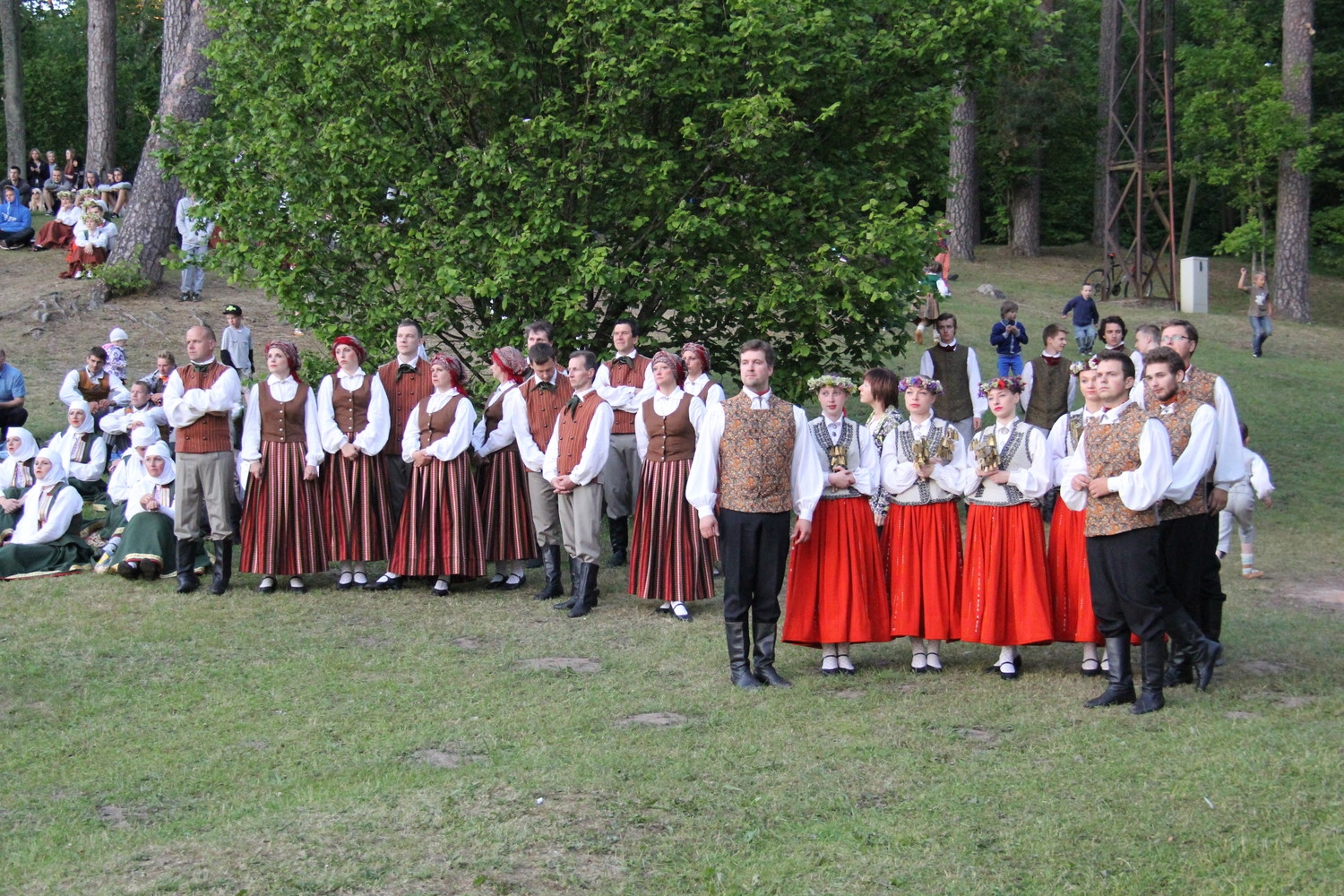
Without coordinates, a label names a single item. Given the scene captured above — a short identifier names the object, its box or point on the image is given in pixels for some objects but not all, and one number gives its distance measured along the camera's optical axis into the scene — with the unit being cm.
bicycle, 2647
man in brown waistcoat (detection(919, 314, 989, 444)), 1197
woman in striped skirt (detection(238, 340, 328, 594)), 877
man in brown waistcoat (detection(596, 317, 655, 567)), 961
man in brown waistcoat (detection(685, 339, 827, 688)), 652
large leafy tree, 1008
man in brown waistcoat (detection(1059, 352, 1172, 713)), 581
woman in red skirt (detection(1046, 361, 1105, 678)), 664
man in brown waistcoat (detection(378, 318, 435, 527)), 914
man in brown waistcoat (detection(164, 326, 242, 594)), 863
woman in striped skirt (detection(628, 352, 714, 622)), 836
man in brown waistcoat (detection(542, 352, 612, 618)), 840
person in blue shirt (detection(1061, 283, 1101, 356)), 1906
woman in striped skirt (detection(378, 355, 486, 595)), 888
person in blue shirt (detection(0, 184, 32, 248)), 2105
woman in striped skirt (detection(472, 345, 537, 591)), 918
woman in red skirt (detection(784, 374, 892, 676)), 673
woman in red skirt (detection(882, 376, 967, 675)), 677
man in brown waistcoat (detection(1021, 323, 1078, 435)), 1195
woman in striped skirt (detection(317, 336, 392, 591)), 891
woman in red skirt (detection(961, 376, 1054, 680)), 662
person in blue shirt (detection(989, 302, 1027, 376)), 1489
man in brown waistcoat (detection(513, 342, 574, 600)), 891
